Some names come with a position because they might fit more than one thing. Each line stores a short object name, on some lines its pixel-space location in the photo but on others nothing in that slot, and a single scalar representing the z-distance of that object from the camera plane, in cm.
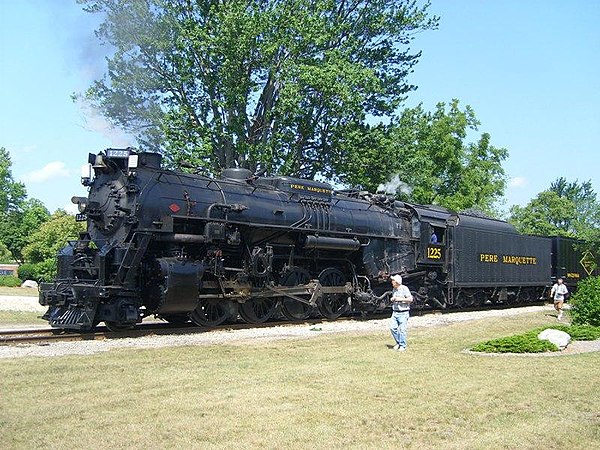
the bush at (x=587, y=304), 1753
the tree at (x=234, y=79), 2772
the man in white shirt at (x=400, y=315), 1317
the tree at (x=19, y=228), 8106
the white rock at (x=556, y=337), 1334
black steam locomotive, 1470
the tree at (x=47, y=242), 4195
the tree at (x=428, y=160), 3155
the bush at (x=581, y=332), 1474
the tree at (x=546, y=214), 7694
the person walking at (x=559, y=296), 2300
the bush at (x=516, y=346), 1262
